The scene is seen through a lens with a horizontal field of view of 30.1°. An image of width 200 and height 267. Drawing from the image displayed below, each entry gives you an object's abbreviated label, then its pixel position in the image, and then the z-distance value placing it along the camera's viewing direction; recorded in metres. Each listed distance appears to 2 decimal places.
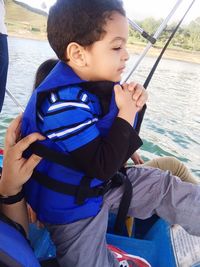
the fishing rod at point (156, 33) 1.50
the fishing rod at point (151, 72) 1.17
